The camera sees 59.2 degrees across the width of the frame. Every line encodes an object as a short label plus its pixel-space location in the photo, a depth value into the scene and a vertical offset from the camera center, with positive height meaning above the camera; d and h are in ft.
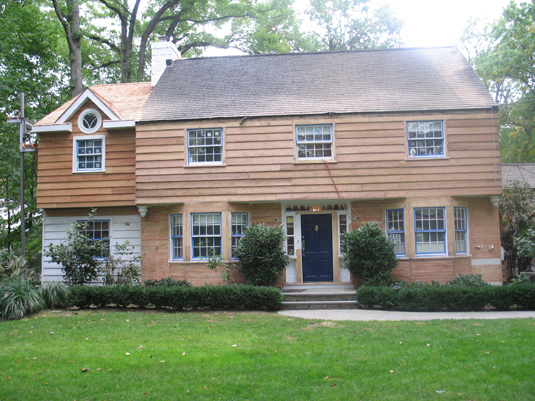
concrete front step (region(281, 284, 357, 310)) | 42.52 -5.13
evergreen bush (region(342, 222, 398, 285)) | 44.06 -1.30
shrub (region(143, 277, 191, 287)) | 46.85 -3.81
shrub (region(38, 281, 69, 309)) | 41.65 -4.11
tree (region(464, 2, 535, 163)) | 81.25 +30.17
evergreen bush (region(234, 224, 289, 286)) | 44.78 -1.18
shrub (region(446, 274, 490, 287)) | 44.16 -4.00
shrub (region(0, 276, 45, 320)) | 37.93 -4.20
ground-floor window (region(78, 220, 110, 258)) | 53.01 +1.86
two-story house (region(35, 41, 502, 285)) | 47.29 +7.37
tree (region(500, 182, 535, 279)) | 53.72 +2.21
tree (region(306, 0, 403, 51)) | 99.14 +45.50
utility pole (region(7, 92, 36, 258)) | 48.54 +11.39
